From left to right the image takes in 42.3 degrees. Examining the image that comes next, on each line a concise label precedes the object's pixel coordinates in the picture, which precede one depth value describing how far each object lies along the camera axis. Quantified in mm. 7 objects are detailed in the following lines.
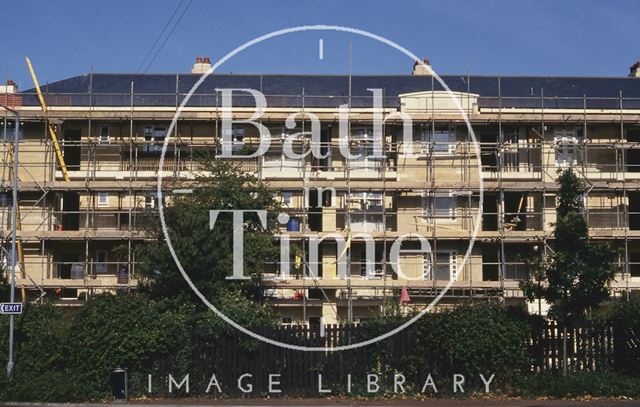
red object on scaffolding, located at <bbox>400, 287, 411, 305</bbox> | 29050
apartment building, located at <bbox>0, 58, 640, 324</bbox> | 32219
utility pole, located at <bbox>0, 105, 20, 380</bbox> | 20859
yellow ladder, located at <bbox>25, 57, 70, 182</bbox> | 32844
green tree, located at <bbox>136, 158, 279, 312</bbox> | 24062
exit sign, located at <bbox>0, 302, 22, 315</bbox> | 20625
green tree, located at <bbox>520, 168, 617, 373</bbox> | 21016
